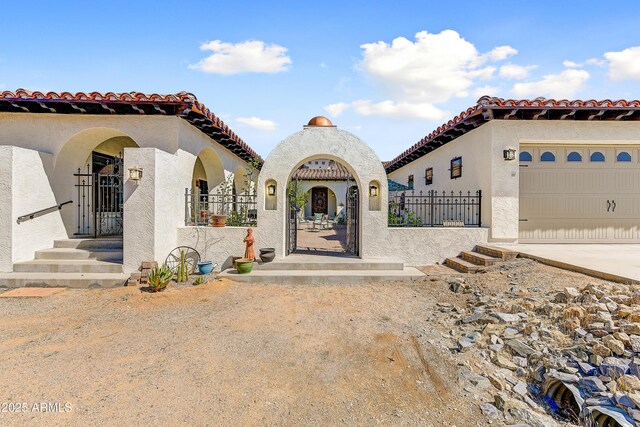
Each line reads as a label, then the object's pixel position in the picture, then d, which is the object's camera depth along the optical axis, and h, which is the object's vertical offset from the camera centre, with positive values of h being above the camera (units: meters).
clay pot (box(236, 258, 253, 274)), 7.70 -1.44
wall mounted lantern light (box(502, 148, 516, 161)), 8.54 +1.54
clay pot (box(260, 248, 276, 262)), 8.06 -1.22
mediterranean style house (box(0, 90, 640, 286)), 7.48 +0.66
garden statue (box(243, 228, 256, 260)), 7.98 -0.95
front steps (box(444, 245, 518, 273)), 7.67 -1.28
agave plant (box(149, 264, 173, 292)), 6.66 -1.55
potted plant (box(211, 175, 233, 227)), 8.62 -0.32
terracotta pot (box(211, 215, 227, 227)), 8.61 -0.32
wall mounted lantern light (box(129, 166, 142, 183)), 7.25 +0.84
